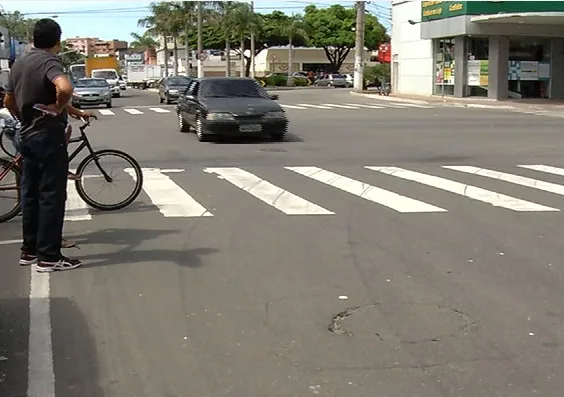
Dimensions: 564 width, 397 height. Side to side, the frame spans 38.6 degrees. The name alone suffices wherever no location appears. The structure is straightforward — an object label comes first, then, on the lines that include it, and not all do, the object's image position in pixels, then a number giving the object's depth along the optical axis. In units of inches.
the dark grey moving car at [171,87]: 1472.7
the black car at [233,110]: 681.6
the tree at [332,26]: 3575.3
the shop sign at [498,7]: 1512.1
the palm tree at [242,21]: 2896.2
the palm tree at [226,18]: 2866.6
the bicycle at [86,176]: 345.4
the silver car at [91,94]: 1339.1
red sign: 2287.2
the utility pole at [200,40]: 2393.6
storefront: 1534.2
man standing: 260.8
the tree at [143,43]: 4694.9
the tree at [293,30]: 3218.5
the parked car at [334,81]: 3034.0
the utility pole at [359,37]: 2003.0
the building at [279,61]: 3909.9
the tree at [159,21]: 2984.7
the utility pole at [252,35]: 2940.5
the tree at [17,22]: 3505.9
